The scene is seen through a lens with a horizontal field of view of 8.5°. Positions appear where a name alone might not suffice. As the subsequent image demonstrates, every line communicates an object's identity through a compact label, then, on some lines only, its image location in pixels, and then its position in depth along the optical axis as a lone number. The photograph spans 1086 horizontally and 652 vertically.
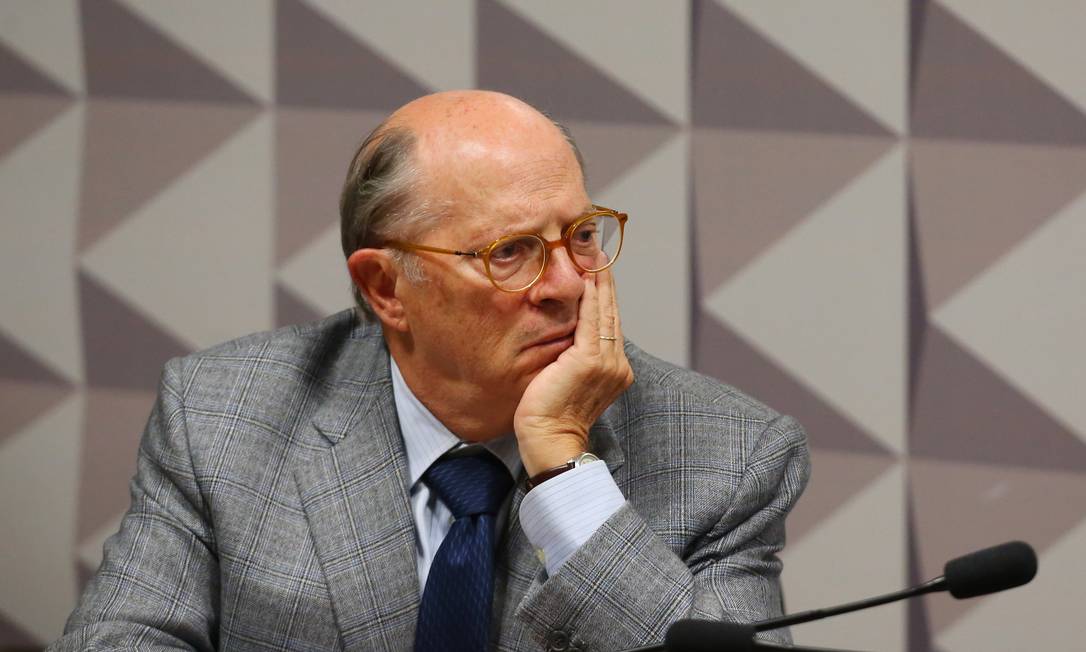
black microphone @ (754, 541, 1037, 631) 4.90
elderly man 5.15
